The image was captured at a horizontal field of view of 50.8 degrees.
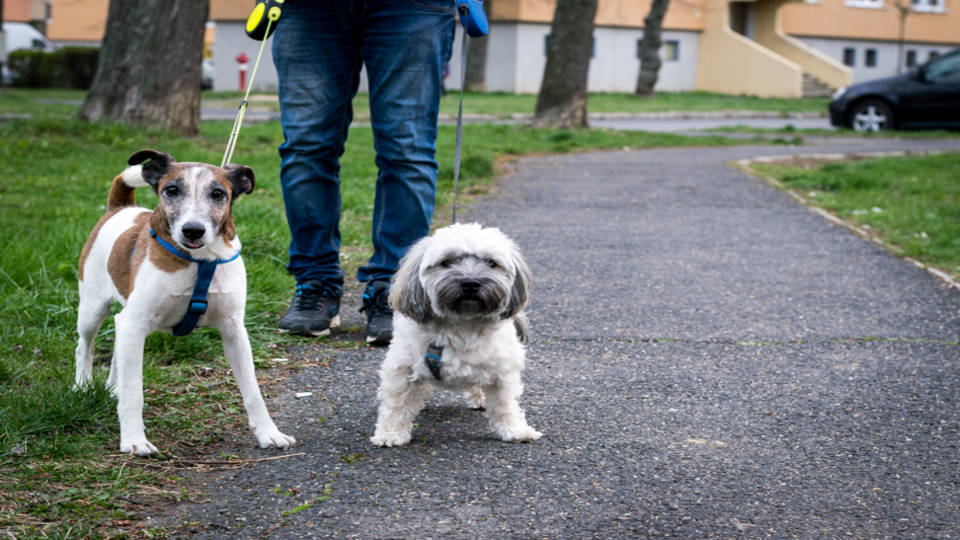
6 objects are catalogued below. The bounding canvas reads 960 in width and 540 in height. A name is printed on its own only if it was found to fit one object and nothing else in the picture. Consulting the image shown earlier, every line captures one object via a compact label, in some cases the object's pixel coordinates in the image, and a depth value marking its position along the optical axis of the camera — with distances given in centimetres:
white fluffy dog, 349
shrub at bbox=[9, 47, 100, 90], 3169
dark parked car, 1942
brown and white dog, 319
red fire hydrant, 2849
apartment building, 3794
